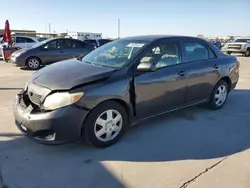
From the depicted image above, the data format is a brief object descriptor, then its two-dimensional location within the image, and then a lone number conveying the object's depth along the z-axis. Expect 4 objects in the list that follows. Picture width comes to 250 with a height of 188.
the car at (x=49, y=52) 7.87
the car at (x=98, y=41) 12.60
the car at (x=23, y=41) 11.58
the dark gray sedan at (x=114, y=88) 2.31
